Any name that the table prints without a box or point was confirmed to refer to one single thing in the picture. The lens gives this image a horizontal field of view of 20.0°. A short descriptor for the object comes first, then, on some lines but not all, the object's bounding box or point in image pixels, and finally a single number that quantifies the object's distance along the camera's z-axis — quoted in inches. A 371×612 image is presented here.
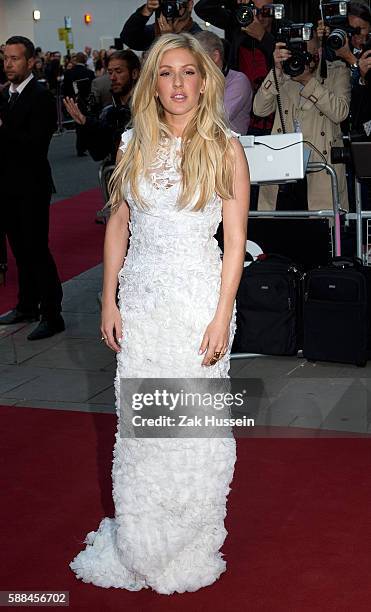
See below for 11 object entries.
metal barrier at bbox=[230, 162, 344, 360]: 246.8
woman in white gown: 135.6
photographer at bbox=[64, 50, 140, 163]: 259.3
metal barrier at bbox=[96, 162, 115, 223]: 254.5
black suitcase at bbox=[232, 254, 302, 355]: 241.9
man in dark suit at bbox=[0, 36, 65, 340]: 275.3
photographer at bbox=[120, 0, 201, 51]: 283.9
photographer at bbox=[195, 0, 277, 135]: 288.8
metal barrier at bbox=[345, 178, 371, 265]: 250.5
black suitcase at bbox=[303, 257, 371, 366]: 235.5
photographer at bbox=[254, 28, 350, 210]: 261.6
